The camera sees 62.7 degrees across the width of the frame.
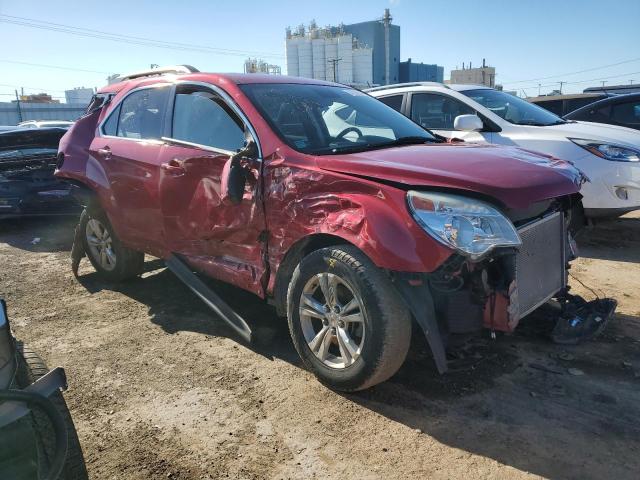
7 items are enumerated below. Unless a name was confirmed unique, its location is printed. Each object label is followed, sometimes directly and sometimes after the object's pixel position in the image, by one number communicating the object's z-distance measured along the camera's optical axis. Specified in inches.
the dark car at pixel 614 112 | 335.9
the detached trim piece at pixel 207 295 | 144.3
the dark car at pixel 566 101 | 499.8
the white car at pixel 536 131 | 221.3
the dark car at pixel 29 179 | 300.2
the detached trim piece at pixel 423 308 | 107.4
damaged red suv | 107.2
